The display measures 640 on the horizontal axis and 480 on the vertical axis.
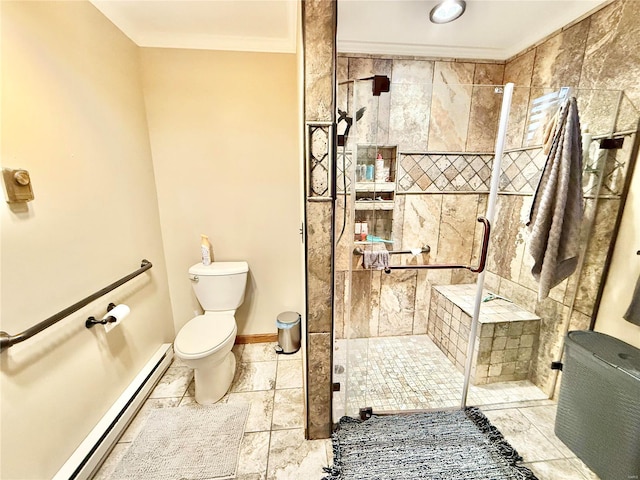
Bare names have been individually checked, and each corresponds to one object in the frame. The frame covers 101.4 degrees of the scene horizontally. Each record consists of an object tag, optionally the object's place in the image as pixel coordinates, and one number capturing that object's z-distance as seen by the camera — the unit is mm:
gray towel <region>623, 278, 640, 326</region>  1230
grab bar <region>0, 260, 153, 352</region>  919
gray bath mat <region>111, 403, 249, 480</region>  1275
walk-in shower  1467
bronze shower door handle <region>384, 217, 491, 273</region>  1372
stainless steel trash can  2115
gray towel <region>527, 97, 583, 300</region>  1308
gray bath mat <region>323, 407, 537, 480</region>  1248
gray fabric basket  1055
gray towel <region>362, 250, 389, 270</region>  1600
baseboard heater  1177
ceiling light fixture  1413
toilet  1563
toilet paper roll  1371
